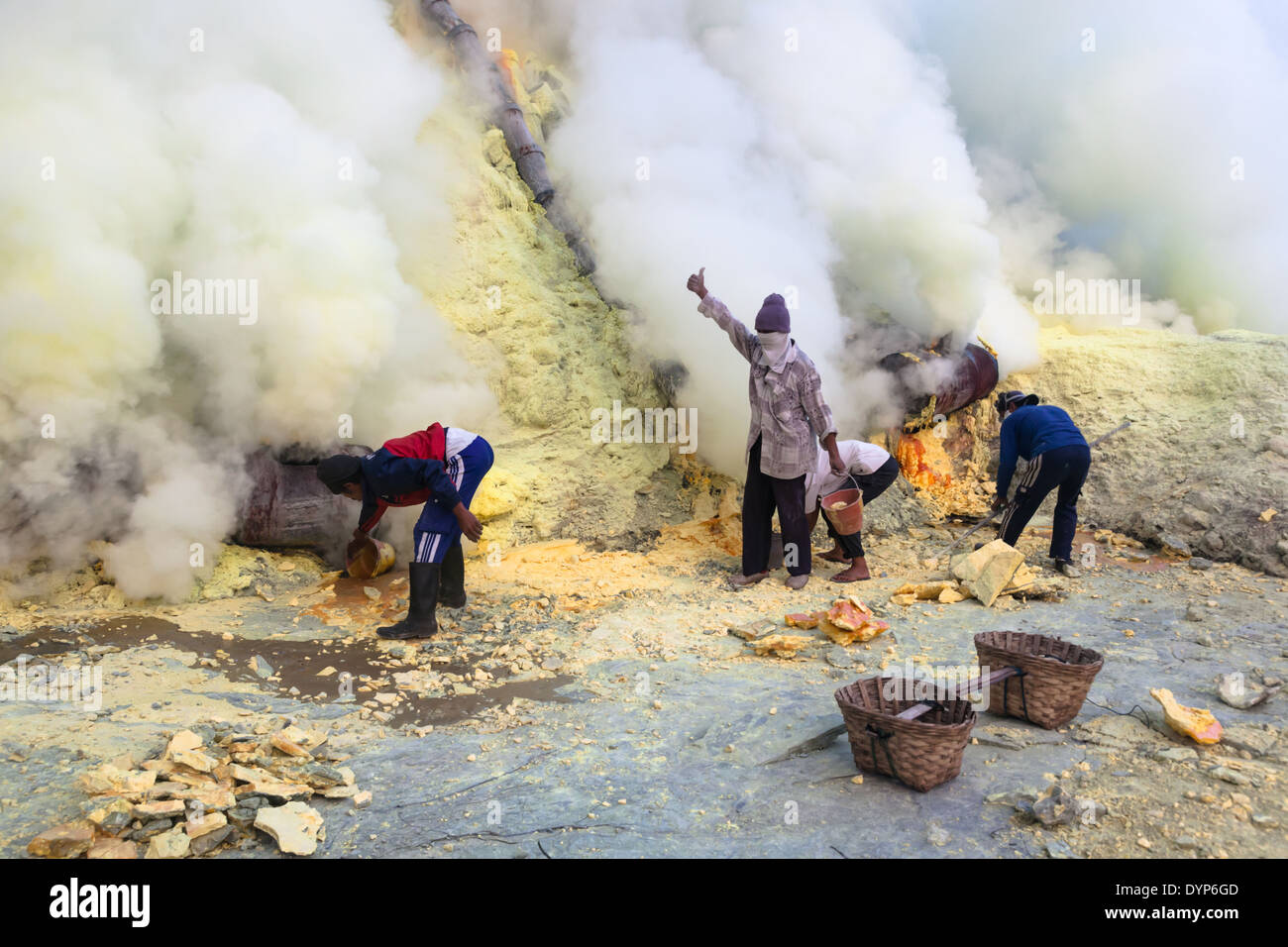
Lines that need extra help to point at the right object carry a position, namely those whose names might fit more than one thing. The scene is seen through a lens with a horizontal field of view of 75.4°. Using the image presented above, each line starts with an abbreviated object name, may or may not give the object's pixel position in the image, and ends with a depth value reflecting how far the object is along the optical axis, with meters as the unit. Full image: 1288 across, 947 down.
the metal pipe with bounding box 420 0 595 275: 7.03
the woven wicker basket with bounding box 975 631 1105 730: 2.91
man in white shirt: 5.49
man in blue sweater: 5.39
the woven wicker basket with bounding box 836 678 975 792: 2.49
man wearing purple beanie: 5.14
